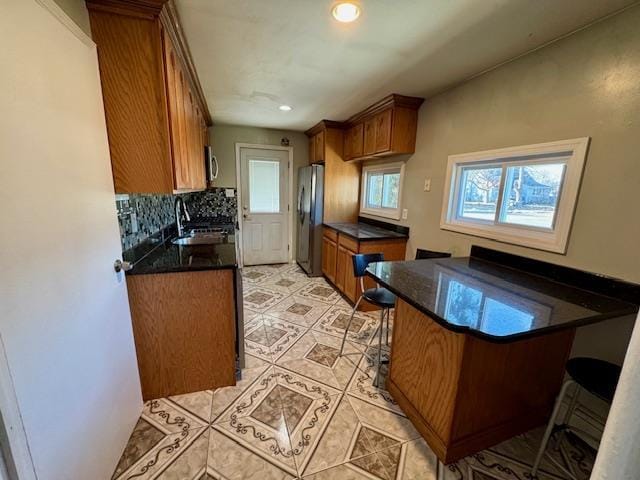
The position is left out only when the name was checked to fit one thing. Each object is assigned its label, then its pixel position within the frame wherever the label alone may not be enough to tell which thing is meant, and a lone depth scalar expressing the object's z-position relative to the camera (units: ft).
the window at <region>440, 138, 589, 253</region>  5.21
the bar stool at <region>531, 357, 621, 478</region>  3.68
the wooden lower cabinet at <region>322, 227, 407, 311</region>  9.59
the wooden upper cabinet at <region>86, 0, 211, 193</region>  4.20
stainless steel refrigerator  12.35
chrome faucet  9.60
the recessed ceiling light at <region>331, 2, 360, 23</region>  4.38
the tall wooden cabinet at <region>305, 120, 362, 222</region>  12.19
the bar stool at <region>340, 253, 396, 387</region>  6.20
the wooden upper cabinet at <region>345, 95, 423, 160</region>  8.82
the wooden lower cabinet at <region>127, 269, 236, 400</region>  5.17
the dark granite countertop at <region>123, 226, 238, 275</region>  5.14
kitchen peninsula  3.86
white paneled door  14.02
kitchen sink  8.30
